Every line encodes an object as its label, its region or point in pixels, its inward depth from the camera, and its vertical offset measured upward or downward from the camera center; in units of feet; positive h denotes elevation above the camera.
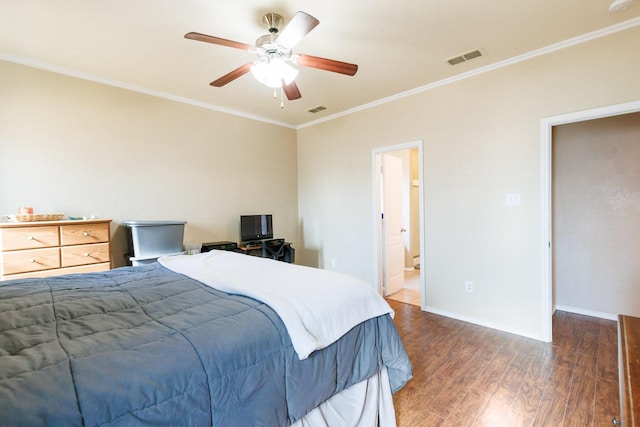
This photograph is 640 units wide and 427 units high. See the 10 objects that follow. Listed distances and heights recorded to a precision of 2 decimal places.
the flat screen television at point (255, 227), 13.94 -0.83
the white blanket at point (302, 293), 4.24 -1.39
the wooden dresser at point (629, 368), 2.46 -1.71
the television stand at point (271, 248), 13.60 -1.83
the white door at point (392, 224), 13.79 -0.82
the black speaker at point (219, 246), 12.27 -1.47
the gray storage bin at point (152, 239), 10.03 -0.93
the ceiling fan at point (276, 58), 6.23 +3.54
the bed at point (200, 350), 2.68 -1.52
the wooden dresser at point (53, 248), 7.77 -0.94
